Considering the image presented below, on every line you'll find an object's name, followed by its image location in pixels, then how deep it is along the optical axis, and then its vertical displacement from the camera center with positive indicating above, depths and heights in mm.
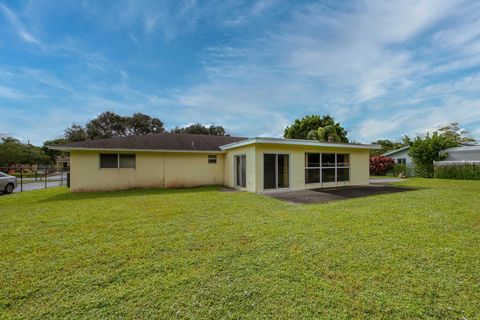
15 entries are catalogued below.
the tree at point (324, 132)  22002 +3248
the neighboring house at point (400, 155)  24675 +948
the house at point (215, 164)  10438 -3
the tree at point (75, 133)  37253 +5549
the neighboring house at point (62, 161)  41031 +619
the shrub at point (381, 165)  21703 -208
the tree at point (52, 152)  44106 +2632
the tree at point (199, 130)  40250 +6591
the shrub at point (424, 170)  18269 -621
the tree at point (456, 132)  31234 +4631
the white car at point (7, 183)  11438 -1030
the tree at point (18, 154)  31547 +1592
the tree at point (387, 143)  37541 +4051
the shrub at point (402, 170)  19781 -703
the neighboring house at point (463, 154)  18906 +781
